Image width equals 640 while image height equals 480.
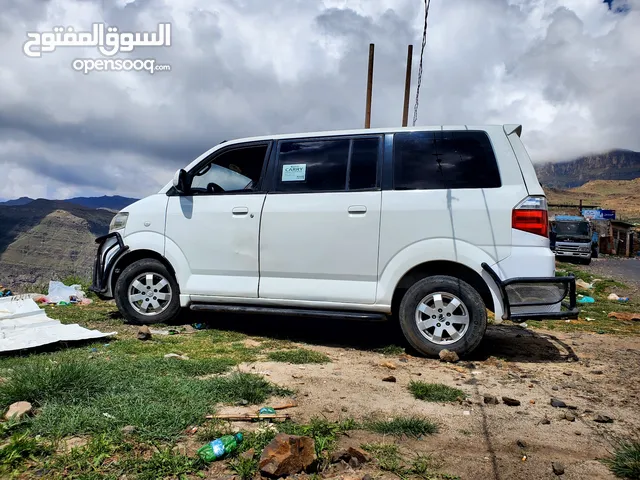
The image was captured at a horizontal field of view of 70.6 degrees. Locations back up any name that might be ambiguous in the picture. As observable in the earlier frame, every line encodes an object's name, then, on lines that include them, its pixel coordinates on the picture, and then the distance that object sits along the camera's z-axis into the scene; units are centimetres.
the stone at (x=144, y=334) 485
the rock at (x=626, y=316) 771
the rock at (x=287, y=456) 211
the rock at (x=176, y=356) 405
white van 430
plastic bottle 222
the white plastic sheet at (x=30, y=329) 436
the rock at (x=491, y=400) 326
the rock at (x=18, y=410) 255
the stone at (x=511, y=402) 323
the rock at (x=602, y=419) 294
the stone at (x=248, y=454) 223
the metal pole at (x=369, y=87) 1165
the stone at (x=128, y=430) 242
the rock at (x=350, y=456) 226
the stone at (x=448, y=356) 430
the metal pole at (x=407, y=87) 1133
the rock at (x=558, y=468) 226
